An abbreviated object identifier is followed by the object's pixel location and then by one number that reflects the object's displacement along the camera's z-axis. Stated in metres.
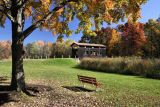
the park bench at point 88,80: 6.52
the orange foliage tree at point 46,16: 5.69
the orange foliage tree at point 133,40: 30.21
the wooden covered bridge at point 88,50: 32.53
